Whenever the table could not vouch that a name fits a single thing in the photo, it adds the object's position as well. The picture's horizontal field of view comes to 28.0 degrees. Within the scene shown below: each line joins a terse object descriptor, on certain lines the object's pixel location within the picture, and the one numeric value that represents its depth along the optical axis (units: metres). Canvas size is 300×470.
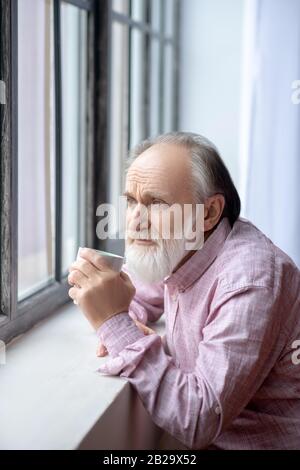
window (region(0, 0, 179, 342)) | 1.27
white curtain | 1.93
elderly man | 1.05
